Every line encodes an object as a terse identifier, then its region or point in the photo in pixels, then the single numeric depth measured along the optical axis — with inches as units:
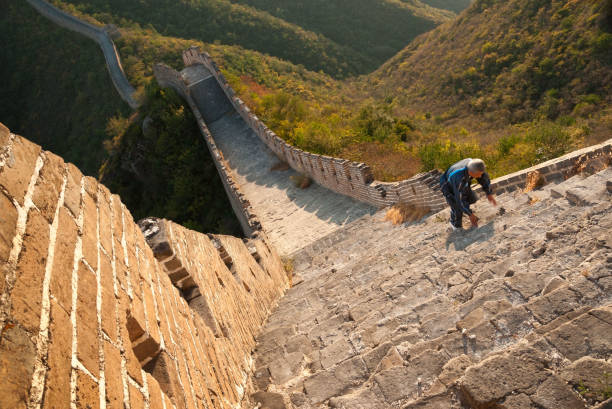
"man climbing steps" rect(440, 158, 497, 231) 188.9
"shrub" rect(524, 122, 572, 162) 338.6
